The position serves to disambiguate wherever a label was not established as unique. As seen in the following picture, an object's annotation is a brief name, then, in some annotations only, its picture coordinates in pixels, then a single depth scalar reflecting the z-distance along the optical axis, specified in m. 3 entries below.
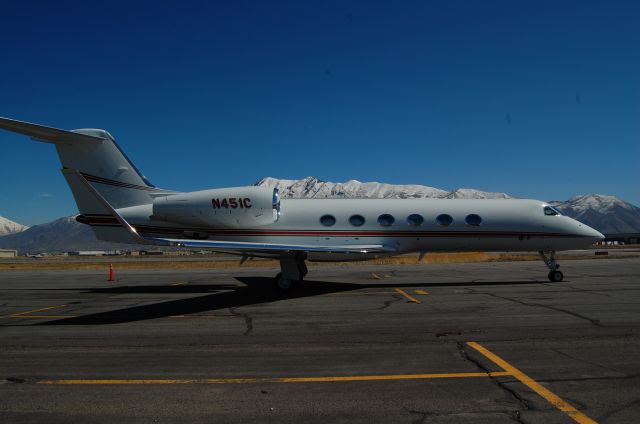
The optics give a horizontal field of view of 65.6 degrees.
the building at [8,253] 134.32
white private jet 16.16
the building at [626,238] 126.40
